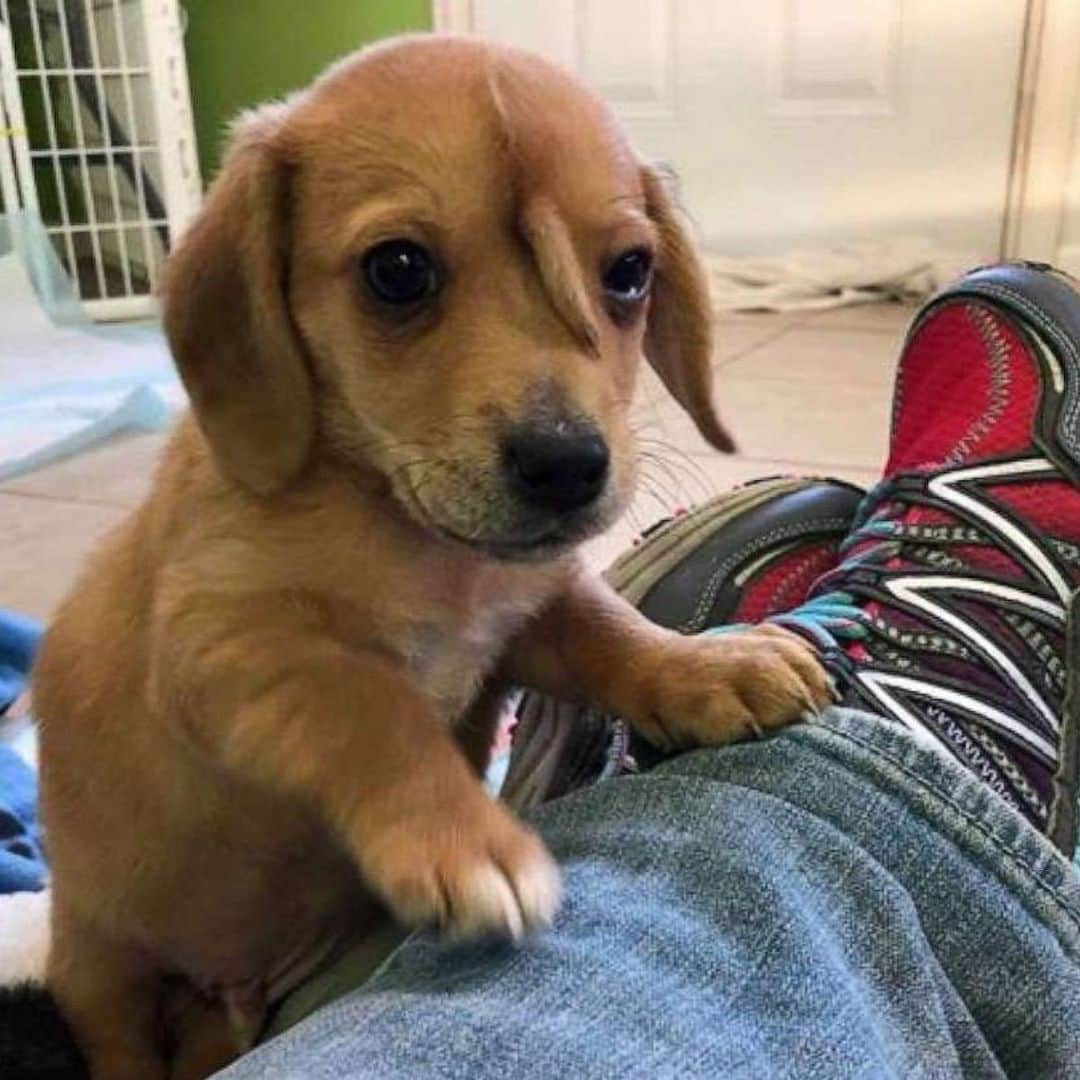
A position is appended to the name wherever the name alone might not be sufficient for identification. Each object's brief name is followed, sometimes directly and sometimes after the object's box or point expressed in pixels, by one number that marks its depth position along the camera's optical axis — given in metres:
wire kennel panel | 1.03
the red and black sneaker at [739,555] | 0.39
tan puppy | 0.25
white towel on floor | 1.10
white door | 1.10
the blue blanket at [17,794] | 0.39
